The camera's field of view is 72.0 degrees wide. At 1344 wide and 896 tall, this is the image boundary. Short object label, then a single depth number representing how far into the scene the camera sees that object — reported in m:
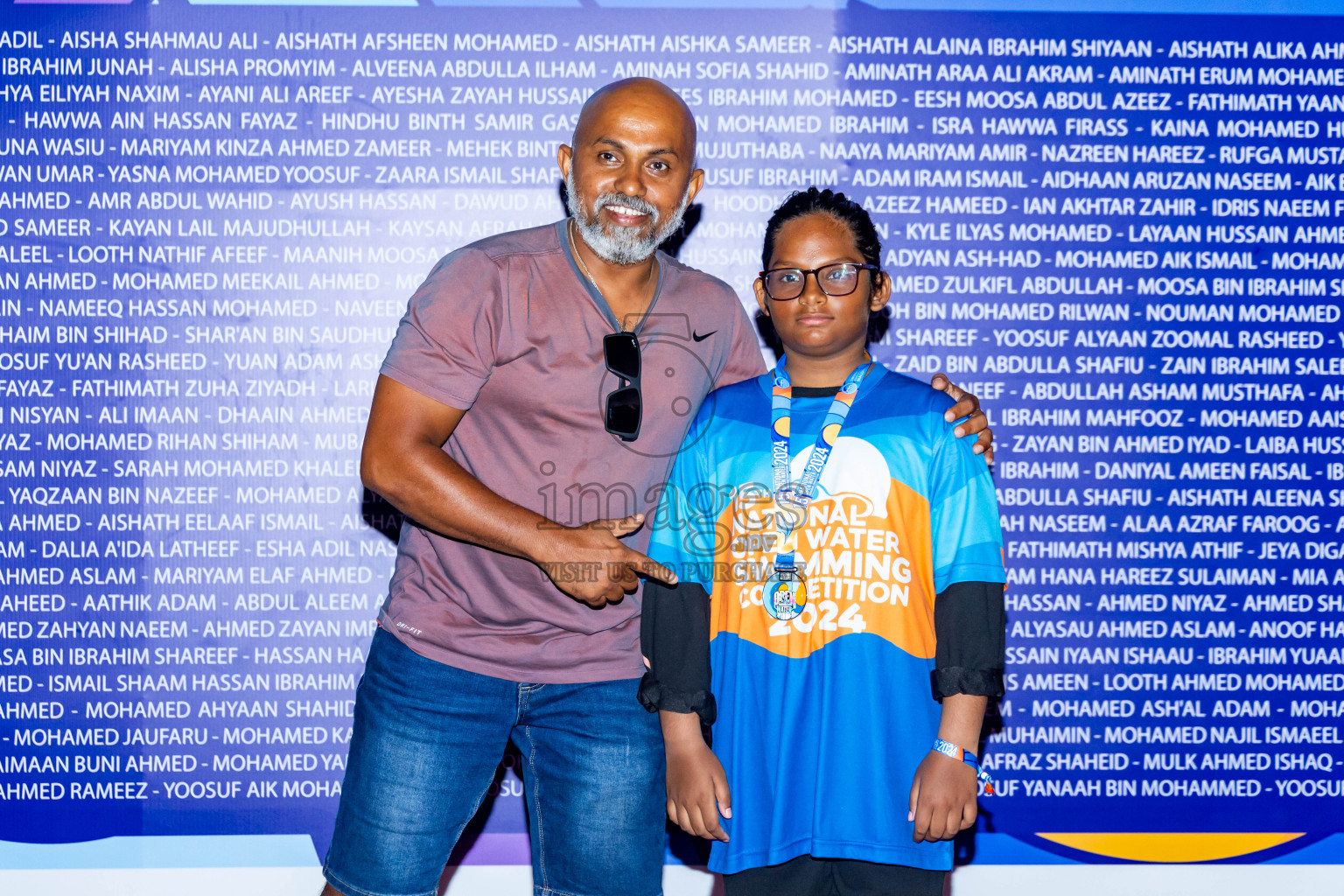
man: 1.92
